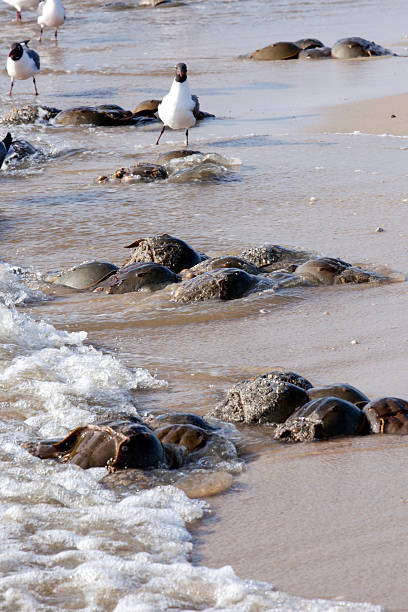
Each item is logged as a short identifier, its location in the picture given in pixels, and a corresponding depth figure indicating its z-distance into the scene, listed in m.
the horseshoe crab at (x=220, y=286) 9.59
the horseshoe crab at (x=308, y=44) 27.81
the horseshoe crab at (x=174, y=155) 16.01
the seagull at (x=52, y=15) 32.81
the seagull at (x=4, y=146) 15.21
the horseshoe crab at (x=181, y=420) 6.67
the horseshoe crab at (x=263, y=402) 6.90
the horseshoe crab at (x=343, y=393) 6.89
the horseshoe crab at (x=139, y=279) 10.07
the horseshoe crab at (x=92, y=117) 19.45
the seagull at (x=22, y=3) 38.13
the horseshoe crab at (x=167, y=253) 10.62
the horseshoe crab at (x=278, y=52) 27.23
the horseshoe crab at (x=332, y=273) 9.95
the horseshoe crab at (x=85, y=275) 10.25
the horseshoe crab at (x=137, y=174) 14.90
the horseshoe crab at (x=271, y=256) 10.61
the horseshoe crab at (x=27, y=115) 19.52
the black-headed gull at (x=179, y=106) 17.11
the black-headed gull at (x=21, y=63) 22.62
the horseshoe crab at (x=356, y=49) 26.50
